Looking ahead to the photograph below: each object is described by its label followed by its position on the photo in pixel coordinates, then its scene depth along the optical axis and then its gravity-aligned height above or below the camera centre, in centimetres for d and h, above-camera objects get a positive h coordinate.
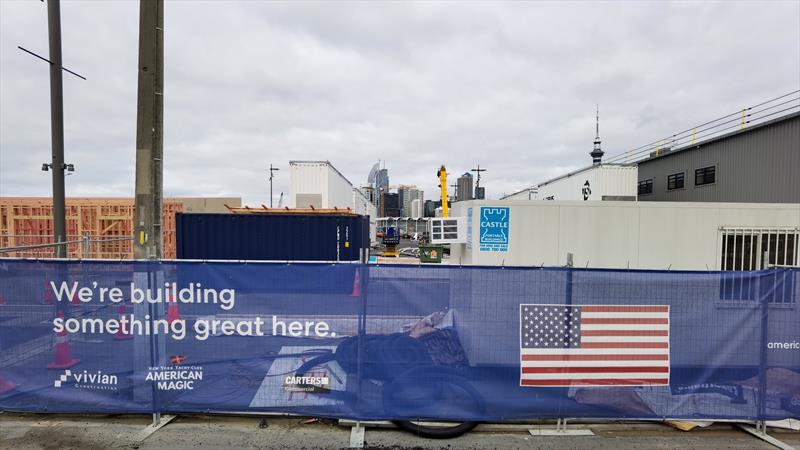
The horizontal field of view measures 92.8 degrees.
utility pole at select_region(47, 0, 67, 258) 637 +155
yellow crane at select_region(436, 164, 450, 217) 1543 +157
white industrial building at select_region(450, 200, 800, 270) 663 -32
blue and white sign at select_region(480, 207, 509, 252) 662 -23
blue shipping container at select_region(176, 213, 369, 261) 1341 -85
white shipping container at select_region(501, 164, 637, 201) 1784 +161
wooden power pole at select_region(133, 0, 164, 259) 496 +102
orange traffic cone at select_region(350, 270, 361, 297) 432 -83
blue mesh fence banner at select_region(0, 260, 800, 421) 436 -144
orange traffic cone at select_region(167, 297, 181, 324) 437 -113
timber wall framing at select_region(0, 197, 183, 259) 1717 -42
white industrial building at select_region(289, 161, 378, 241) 2025 +157
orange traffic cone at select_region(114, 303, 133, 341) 438 -139
